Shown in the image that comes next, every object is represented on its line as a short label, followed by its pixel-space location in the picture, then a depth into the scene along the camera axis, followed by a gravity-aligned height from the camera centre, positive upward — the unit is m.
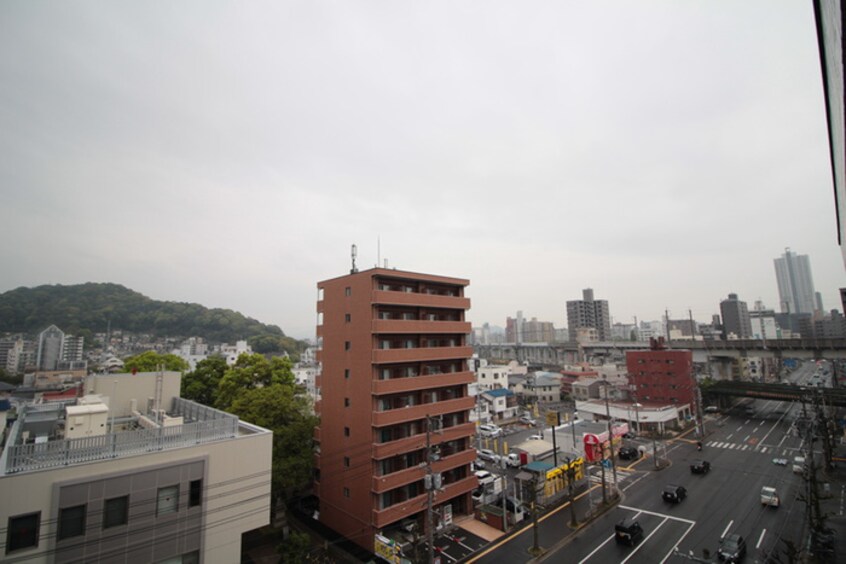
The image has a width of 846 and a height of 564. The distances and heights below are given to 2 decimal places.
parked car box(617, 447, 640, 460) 41.34 -13.34
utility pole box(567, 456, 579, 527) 25.77 -11.52
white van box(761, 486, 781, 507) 27.61 -12.37
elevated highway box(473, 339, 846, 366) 53.16 -3.74
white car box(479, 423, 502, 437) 50.31 -12.82
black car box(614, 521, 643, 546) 23.27 -12.47
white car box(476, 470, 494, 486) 33.29 -12.72
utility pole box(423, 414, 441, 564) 16.23 -7.17
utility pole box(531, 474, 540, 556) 22.77 -12.07
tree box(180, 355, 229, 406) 36.22 -3.67
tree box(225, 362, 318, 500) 25.17 -6.07
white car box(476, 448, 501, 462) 41.11 -13.16
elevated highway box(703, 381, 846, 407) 50.94 -9.56
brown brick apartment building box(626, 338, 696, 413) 56.53 -6.97
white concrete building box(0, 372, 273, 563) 12.25 -5.24
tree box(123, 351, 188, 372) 39.85 -1.96
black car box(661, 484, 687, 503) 29.08 -12.59
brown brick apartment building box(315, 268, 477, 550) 24.59 -4.61
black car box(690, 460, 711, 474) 35.59 -12.96
